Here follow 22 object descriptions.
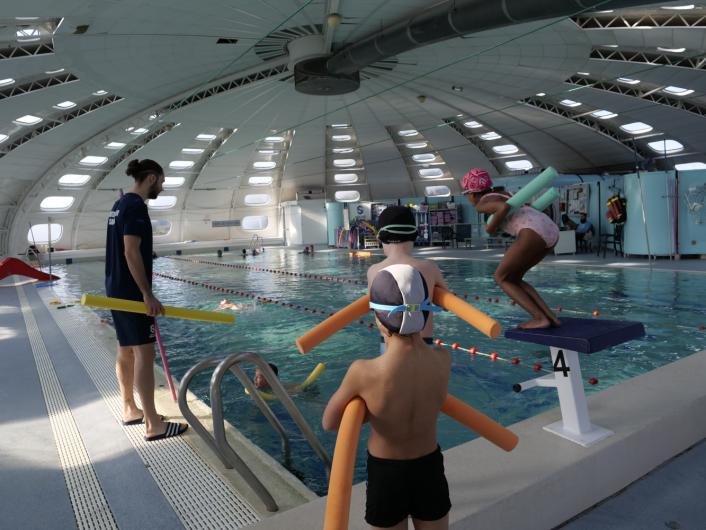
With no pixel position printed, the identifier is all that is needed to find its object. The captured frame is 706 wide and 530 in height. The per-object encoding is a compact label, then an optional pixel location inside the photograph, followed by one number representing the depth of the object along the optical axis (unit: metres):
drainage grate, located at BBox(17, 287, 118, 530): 2.35
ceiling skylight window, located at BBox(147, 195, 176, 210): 36.91
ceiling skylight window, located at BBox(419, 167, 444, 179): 38.34
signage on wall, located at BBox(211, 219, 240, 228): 40.42
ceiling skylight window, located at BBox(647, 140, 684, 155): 30.17
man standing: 3.16
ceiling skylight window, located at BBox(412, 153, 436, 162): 37.02
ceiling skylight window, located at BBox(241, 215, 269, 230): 41.96
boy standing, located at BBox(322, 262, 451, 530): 1.53
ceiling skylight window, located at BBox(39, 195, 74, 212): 33.00
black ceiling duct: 10.12
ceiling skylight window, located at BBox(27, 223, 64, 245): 34.41
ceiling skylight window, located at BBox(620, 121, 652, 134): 28.67
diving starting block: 2.48
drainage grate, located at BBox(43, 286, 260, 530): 2.31
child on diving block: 2.87
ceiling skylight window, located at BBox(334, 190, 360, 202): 40.78
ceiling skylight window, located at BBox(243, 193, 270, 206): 41.41
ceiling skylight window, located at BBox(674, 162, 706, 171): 31.28
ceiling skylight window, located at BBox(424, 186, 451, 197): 39.94
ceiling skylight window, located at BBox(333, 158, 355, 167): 37.19
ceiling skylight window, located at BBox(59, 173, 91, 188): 31.41
